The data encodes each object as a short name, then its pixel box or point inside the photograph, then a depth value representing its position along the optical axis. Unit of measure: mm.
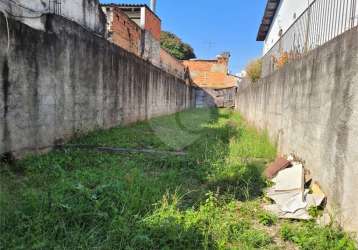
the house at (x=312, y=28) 3441
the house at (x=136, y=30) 10023
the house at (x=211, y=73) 27078
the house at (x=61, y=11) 4379
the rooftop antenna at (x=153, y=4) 19969
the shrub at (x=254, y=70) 12525
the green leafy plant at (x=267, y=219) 2739
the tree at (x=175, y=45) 34862
